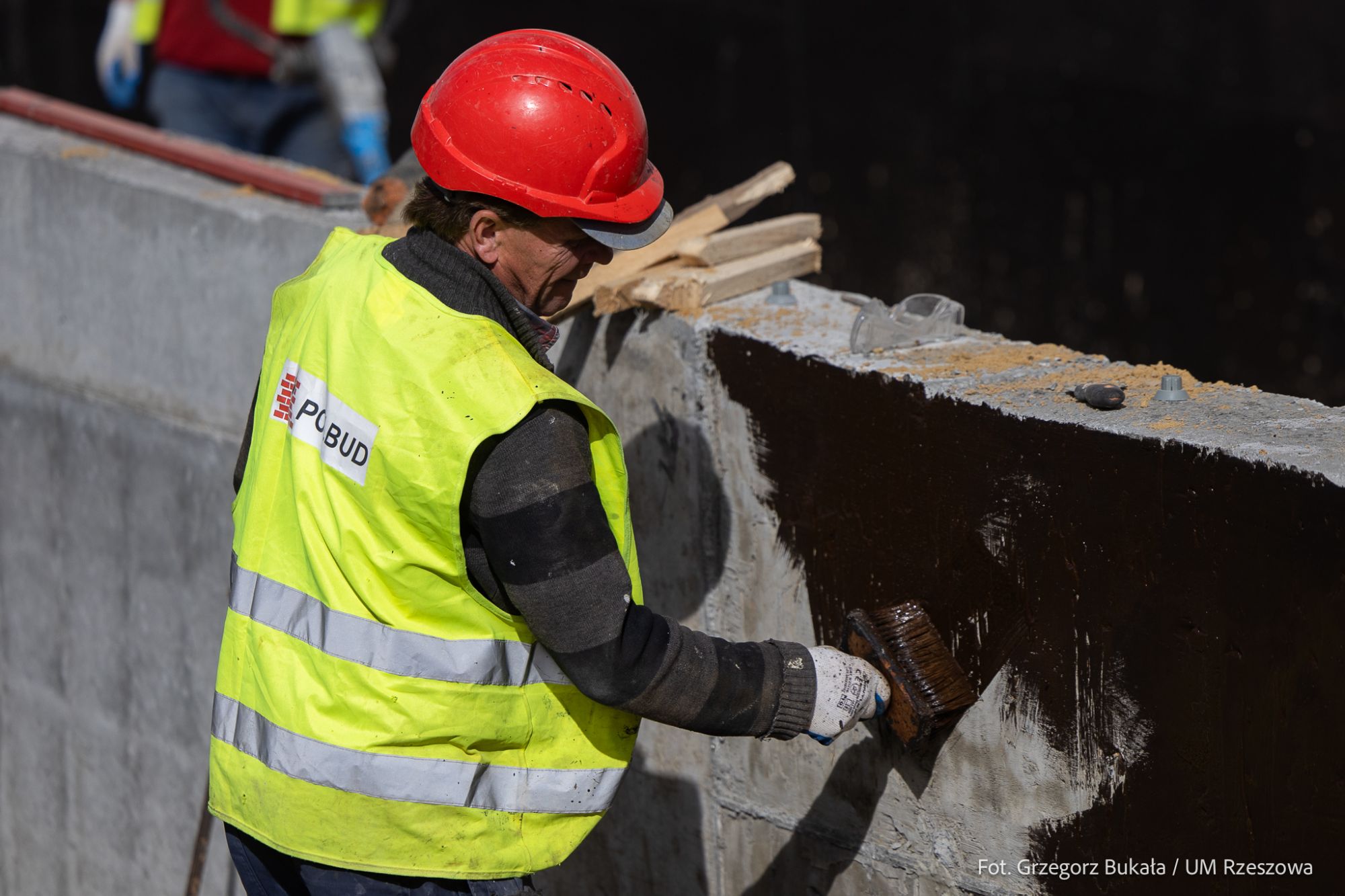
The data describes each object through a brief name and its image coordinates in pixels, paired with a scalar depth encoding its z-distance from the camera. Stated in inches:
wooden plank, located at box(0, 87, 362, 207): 294.2
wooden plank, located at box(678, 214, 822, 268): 230.2
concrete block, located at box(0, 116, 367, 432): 280.8
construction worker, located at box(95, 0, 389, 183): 446.9
